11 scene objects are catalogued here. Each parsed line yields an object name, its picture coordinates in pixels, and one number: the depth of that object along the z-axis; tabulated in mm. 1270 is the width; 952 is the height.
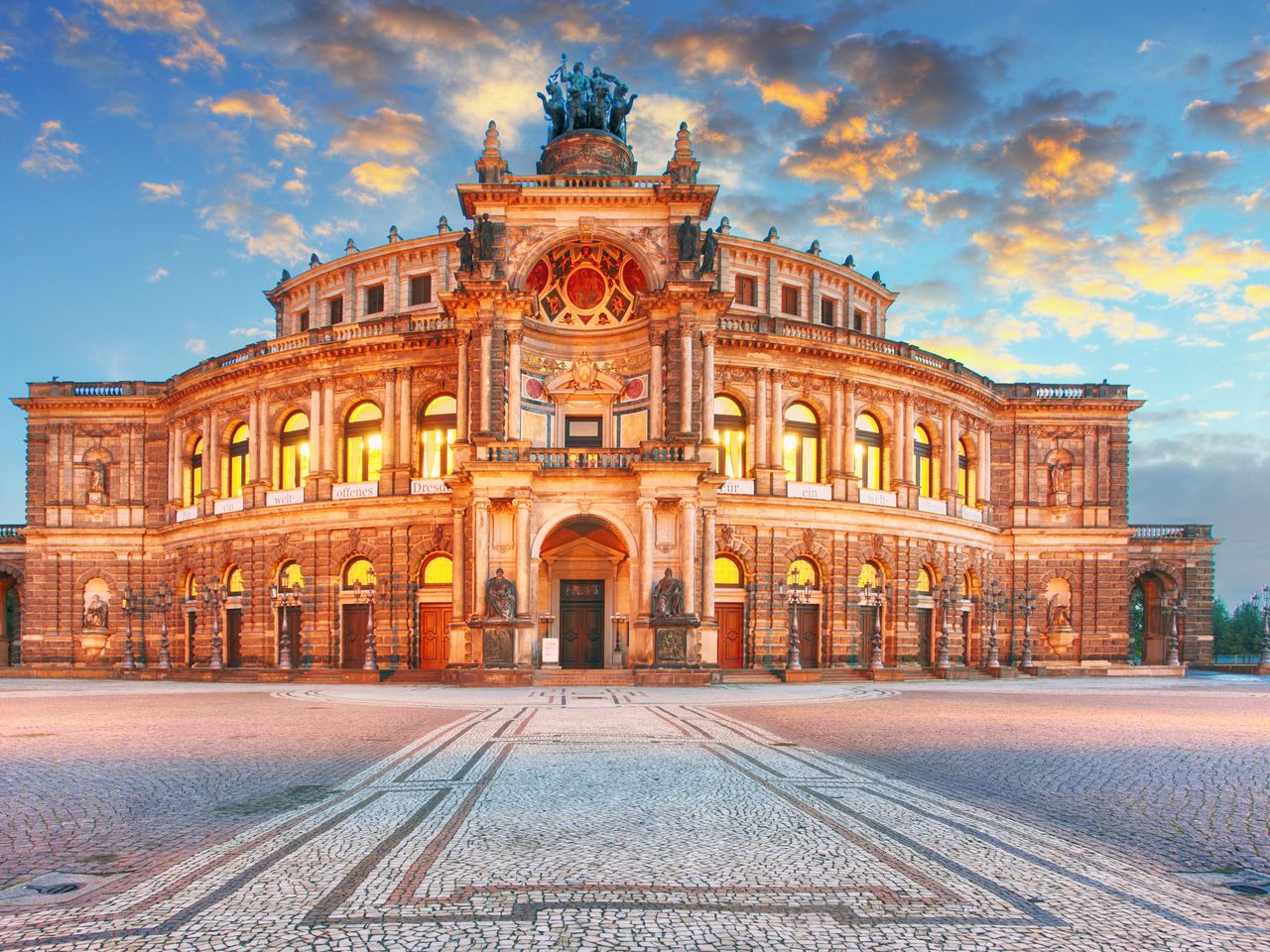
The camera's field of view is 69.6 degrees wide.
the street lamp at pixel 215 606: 43375
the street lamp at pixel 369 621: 39469
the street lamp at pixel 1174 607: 53816
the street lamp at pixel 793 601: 39750
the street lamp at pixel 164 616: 47781
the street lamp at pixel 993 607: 45500
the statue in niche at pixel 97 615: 52334
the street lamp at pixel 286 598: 46312
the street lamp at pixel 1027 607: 47375
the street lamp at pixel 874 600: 45094
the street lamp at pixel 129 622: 47578
